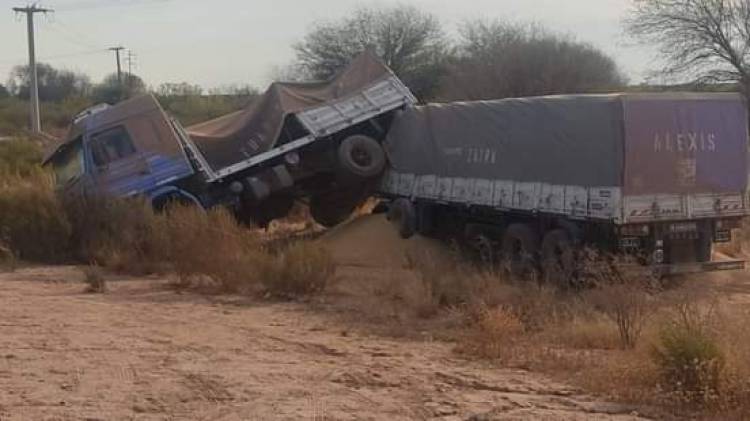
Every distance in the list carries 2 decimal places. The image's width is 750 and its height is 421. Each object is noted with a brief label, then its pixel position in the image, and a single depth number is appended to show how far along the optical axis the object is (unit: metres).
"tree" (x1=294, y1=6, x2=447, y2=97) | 55.84
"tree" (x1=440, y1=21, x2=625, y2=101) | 40.19
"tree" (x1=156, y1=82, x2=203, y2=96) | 73.09
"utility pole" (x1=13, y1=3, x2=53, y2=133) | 53.23
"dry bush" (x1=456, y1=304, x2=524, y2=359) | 9.81
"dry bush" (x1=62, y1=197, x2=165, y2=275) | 17.75
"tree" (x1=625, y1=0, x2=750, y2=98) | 36.75
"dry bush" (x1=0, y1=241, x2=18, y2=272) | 18.17
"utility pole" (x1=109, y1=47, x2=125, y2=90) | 88.88
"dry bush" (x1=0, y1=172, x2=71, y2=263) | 19.61
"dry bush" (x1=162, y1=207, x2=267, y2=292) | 15.07
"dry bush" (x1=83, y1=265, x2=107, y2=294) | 14.92
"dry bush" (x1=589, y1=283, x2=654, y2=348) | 10.15
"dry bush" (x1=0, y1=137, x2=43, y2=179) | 27.98
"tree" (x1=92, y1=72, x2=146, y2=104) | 73.00
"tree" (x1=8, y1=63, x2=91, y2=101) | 96.25
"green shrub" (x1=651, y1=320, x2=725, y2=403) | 7.64
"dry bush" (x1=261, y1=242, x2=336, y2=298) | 14.48
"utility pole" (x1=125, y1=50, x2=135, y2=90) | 81.25
